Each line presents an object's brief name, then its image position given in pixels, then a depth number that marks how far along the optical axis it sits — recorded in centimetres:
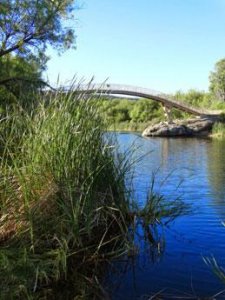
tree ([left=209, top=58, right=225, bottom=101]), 4526
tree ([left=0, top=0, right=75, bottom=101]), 1394
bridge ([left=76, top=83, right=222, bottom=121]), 3465
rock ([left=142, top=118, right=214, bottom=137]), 3297
